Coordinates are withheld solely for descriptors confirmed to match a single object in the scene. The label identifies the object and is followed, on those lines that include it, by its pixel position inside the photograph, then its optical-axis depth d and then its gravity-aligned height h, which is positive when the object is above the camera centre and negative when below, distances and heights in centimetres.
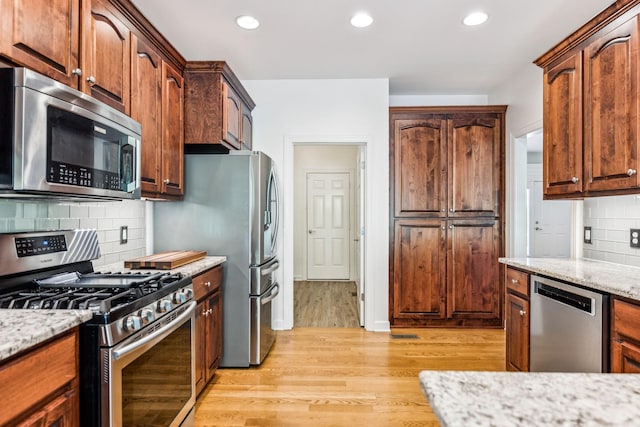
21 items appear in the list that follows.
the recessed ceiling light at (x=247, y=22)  266 +143
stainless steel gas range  126 -42
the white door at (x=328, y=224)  652 -16
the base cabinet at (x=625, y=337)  151 -52
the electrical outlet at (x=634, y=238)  221 -13
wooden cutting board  219 -29
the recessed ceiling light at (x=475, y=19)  257 +142
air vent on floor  353 -118
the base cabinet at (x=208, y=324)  231 -74
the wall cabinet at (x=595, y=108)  188 +63
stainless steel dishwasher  171 -58
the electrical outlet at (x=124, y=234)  247 -13
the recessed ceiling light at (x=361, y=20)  261 +142
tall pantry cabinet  382 -3
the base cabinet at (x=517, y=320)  231 -69
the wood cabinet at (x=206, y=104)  278 +85
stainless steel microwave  125 +28
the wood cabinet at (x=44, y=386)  94 -49
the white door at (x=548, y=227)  588 -18
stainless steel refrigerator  280 -9
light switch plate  264 -14
